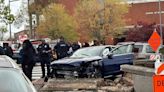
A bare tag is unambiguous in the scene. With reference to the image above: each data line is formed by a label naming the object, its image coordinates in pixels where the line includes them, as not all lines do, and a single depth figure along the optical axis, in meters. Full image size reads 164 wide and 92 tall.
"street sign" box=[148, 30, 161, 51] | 21.66
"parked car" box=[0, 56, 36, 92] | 6.51
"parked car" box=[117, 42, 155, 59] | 25.91
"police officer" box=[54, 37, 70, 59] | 25.39
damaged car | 17.64
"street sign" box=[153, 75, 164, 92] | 9.66
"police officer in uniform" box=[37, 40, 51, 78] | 19.70
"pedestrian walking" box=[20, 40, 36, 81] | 17.81
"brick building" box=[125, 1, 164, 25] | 75.50
